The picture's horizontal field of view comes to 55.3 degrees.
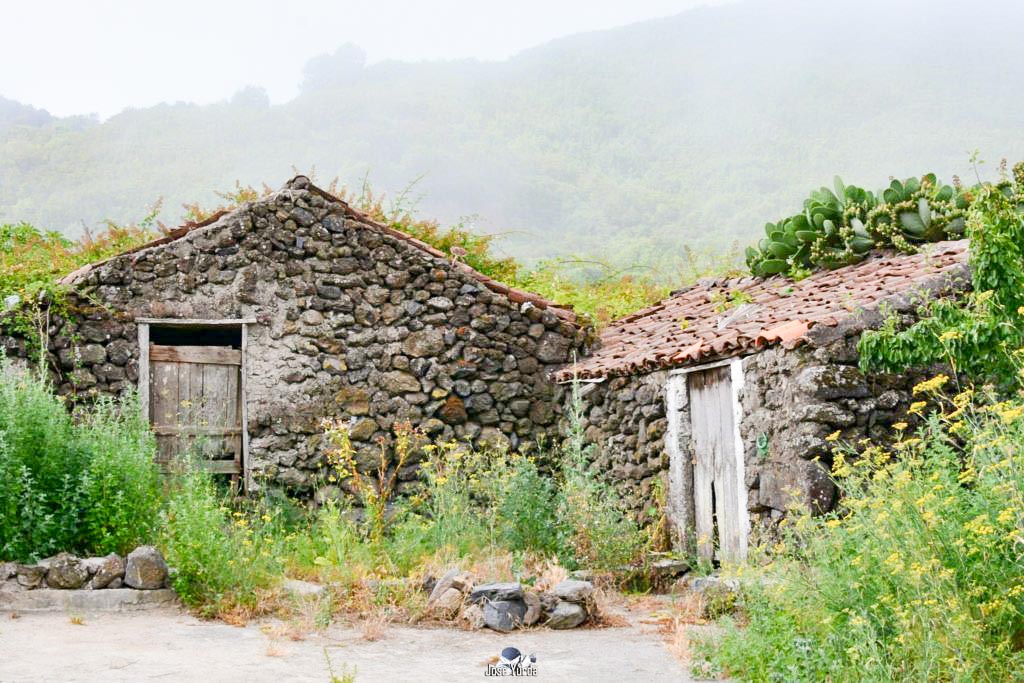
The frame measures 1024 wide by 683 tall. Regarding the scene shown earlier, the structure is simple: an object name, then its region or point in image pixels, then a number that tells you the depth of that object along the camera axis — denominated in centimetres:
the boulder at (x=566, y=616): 741
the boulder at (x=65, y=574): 757
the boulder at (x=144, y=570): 770
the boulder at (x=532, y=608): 737
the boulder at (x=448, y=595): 747
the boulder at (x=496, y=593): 736
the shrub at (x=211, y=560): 753
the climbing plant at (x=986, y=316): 687
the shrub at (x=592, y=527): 907
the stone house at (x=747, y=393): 763
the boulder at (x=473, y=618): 733
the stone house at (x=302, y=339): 1059
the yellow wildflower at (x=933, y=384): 556
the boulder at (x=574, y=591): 754
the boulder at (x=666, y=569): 922
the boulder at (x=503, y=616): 726
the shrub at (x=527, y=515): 937
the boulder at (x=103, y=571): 767
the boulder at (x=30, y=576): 753
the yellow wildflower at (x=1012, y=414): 438
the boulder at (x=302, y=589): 764
